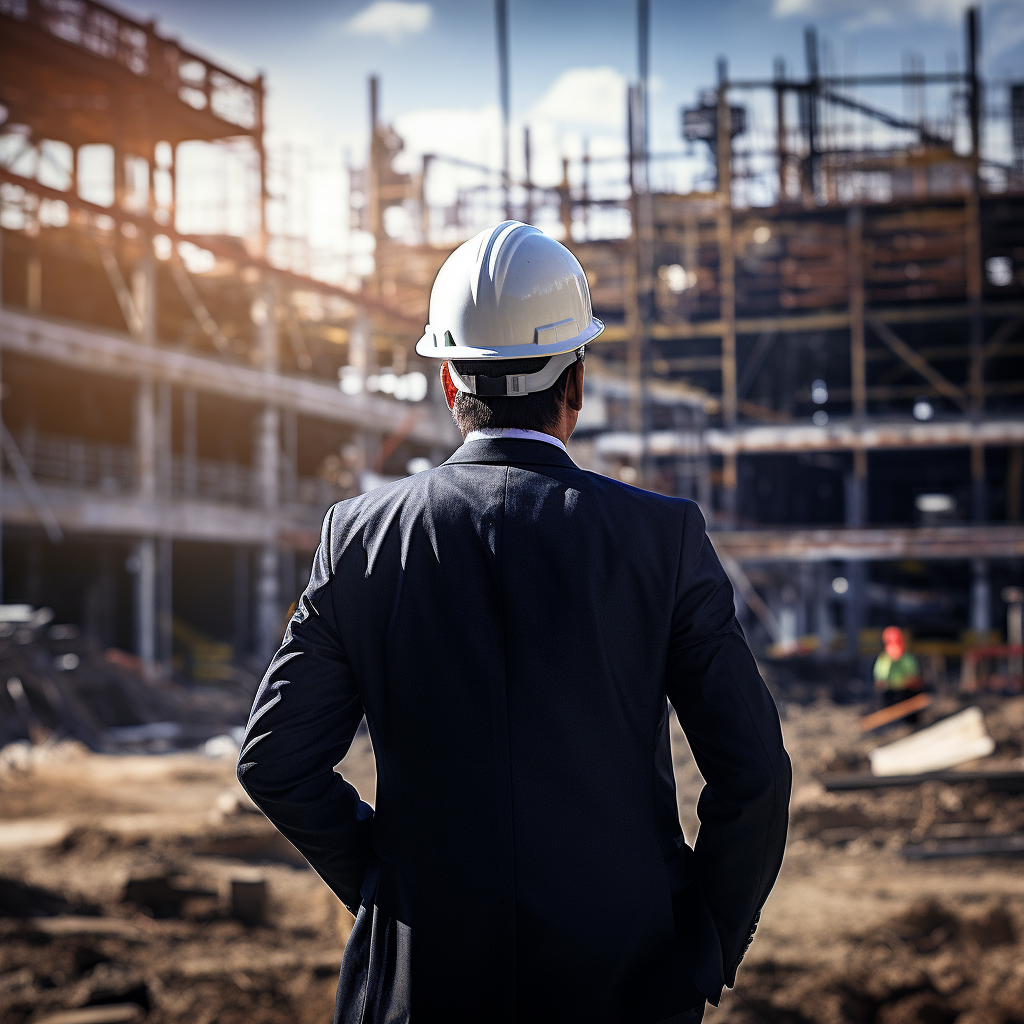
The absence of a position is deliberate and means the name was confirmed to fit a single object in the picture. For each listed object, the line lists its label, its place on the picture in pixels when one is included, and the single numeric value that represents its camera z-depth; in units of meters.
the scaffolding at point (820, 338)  26.34
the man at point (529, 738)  1.60
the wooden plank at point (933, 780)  10.11
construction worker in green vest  13.41
